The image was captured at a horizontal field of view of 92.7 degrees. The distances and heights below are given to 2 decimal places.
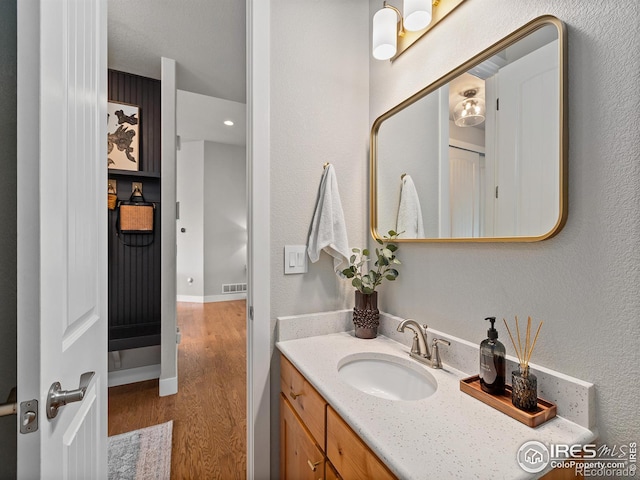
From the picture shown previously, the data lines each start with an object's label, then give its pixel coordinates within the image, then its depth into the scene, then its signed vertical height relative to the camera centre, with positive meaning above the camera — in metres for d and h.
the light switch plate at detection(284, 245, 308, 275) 1.35 -0.08
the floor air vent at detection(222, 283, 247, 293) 5.82 -0.91
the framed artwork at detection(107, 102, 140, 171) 2.50 +0.86
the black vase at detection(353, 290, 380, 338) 1.33 -0.33
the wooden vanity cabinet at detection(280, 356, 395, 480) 0.73 -0.58
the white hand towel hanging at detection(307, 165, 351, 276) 1.36 +0.07
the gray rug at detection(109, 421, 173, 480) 1.57 -1.20
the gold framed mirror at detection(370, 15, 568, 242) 0.80 +0.31
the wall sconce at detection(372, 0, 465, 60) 1.09 +0.83
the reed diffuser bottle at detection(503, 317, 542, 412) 0.76 -0.37
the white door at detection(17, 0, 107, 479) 0.55 +0.02
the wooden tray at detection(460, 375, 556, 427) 0.73 -0.42
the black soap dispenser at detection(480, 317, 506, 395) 0.83 -0.34
